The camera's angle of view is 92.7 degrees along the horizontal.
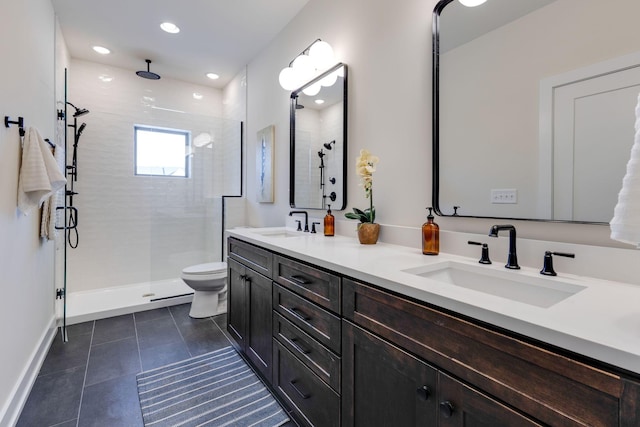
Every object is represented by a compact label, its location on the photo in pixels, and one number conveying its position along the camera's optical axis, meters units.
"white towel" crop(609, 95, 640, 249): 0.57
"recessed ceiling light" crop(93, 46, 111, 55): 3.09
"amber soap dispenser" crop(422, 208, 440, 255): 1.38
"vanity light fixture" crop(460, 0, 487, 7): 1.33
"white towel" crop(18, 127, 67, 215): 1.64
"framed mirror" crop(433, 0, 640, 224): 0.96
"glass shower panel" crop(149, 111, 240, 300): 3.49
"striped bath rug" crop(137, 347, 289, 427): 1.52
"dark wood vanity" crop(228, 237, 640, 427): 0.57
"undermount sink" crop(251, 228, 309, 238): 2.31
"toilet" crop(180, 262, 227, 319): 2.72
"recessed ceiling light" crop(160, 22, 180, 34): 2.68
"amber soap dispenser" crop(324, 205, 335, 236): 2.03
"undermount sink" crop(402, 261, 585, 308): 0.94
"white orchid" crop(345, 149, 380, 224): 1.66
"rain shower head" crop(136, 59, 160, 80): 3.39
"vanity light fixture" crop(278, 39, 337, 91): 2.17
